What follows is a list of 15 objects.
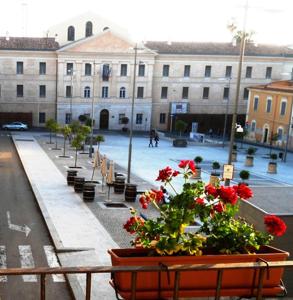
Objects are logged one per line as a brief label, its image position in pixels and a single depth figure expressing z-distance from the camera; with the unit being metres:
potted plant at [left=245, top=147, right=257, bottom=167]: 39.22
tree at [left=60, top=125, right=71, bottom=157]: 38.12
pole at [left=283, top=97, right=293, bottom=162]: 48.16
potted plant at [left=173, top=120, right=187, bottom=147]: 50.31
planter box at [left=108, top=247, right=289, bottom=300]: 5.36
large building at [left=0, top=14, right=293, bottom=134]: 58.16
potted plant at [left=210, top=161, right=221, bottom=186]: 33.77
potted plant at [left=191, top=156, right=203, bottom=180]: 33.03
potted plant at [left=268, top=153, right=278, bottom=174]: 36.52
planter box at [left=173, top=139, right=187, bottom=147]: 50.28
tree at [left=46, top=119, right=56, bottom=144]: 42.59
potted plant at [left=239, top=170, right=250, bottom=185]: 30.06
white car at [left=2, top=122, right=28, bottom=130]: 57.08
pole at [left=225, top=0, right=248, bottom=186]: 19.31
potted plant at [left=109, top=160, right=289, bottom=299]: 5.41
